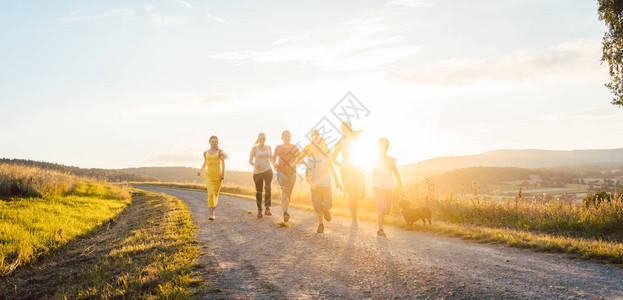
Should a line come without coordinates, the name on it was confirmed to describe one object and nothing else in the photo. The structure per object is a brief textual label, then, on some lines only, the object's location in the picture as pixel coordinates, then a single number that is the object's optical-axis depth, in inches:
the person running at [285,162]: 420.5
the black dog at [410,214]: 404.5
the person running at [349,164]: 367.2
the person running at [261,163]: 454.0
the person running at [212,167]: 443.5
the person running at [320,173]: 352.6
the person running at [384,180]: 344.4
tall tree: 640.4
